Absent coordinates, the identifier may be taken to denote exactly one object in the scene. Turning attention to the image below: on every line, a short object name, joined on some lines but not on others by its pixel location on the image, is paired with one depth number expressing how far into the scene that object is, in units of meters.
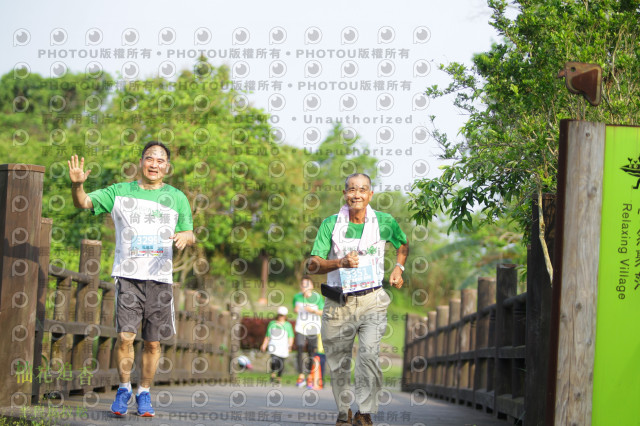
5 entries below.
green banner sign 7.98
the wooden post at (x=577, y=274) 8.03
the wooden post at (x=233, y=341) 42.97
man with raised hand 12.66
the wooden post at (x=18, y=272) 12.12
